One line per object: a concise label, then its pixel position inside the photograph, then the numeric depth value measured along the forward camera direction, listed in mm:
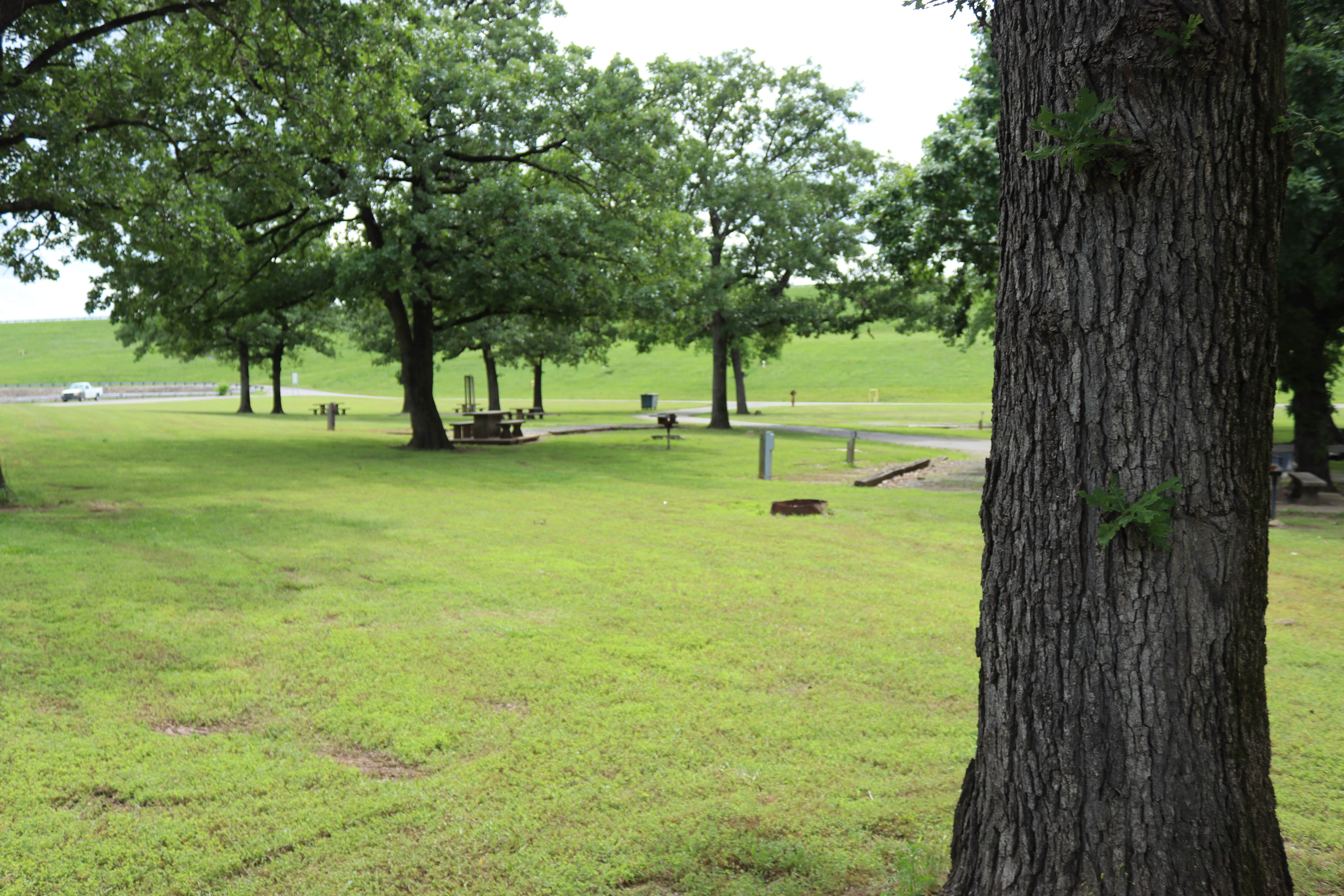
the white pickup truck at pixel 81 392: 63656
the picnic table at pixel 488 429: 25109
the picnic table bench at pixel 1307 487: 13617
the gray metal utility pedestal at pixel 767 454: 16609
